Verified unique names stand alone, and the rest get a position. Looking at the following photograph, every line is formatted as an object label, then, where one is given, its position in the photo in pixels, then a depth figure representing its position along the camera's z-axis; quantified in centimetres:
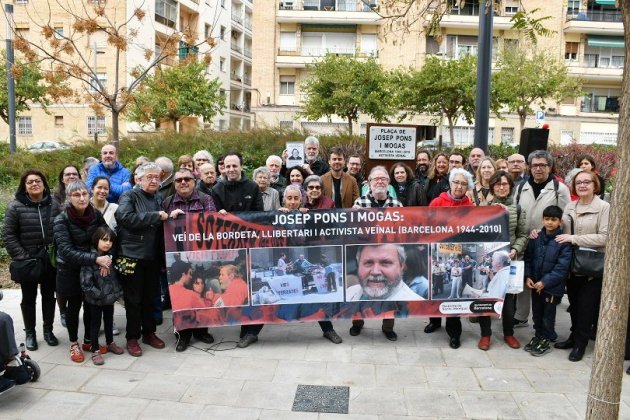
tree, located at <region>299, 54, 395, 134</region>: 2378
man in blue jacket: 702
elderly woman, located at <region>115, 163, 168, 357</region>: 523
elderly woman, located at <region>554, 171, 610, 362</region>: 517
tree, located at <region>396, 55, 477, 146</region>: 1958
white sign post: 870
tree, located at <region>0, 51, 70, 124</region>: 2806
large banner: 551
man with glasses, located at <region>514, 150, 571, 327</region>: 585
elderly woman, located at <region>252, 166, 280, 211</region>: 645
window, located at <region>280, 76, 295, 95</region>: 3878
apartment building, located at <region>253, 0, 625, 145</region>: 3750
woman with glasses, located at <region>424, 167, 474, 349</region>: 560
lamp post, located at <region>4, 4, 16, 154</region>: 1644
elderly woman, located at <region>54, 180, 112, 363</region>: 496
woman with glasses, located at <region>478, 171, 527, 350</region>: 557
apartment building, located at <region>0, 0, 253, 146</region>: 3300
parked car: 1587
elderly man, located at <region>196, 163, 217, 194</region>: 657
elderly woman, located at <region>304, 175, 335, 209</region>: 572
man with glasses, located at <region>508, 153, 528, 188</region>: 669
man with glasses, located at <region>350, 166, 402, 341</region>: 571
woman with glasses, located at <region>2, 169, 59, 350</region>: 520
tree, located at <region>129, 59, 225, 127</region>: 2753
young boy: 530
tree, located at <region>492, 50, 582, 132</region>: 2712
